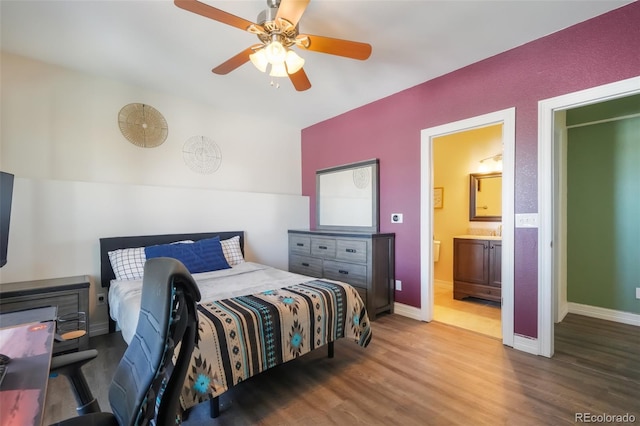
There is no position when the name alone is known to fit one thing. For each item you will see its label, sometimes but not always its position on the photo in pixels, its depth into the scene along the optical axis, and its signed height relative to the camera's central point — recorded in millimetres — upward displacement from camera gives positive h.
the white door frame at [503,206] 2602 +89
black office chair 740 -348
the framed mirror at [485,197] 4258 +273
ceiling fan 1696 +1154
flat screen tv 1390 +19
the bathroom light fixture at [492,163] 4227 +763
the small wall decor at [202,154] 3707 +784
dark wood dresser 3271 -576
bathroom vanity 3748 -700
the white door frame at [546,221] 2391 -49
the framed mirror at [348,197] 3755 +245
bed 1633 -688
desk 733 -503
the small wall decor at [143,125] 3246 +1027
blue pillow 2938 -407
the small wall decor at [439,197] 4773 +291
